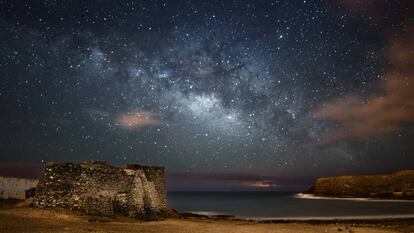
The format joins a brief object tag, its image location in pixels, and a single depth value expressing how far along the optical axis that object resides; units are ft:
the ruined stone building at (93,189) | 66.85
